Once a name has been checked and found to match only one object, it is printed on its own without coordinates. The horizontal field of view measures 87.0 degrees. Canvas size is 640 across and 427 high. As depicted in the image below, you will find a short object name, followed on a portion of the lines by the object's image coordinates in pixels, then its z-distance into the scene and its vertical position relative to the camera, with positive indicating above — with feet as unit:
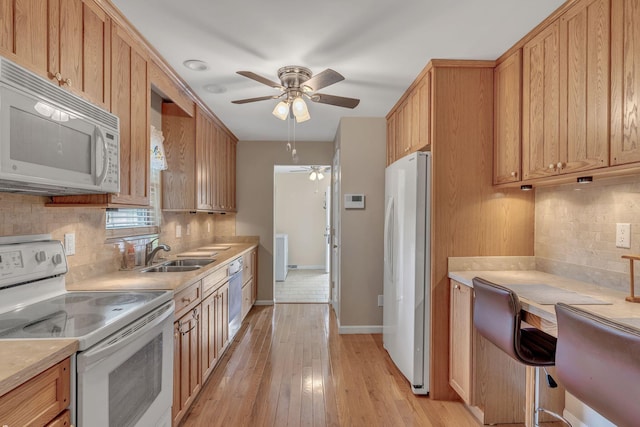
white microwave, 3.67 +0.92
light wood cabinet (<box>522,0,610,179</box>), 5.17 +2.10
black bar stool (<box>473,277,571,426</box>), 5.27 -1.96
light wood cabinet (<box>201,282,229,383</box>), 8.05 -3.03
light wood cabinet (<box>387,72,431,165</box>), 8.43 +2.66
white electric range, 3.76 -1.45
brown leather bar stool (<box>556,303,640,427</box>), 3.28 -1.60
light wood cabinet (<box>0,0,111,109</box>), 4.05 +2.36
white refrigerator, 8.15 -1.37
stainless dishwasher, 10.61 -2.79
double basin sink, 8.49 -1.48
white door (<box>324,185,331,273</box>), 25.63 -1.01
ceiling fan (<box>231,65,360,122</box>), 7.90 +2.88
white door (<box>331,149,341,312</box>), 13.24 -1.03
